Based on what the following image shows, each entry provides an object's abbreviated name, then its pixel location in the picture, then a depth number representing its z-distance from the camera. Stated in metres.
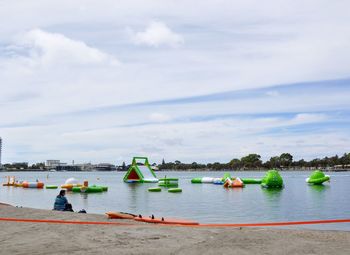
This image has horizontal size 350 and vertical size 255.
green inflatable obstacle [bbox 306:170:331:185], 75.00
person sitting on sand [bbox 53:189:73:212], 21.34
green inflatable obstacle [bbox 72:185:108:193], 56.08
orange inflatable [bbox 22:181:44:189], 72.31
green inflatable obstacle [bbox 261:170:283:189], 65.62
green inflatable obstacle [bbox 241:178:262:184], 87.71
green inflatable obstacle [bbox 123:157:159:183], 87.38
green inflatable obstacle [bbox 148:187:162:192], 59.80
